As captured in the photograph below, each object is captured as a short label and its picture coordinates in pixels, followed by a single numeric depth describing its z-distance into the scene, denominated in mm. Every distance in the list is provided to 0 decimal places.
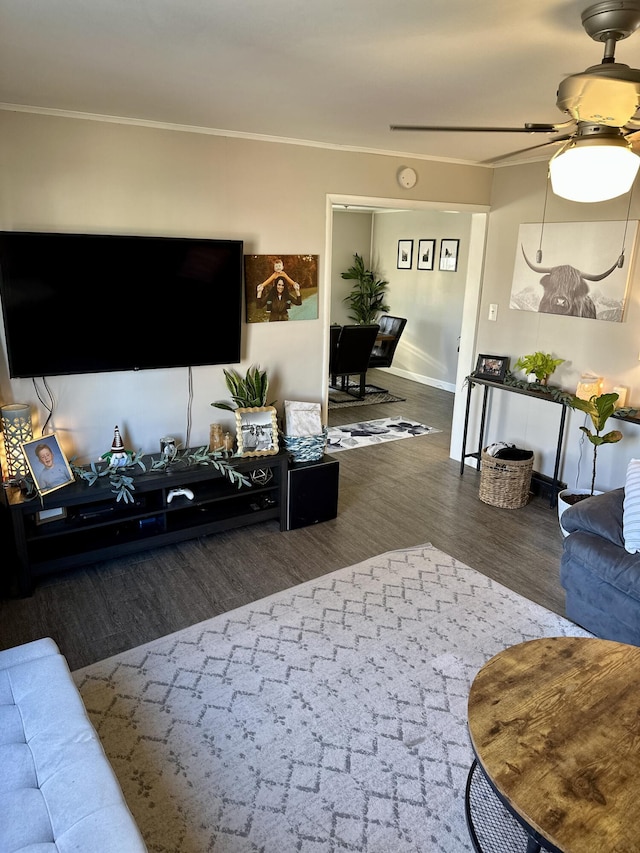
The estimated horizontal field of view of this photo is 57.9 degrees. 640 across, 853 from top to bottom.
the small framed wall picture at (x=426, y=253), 7876
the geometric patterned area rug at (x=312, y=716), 1851
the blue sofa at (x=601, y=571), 2506
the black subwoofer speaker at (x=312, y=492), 3764
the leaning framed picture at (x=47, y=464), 3027
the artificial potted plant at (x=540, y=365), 4211
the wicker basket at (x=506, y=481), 4176
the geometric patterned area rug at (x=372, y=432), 5607
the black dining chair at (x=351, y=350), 6605
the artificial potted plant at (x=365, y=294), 8758
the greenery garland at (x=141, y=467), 3188
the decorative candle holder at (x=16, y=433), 3043
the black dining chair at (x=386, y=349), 7559
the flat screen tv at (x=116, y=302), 2979
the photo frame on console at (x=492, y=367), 4621
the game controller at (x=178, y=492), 3484
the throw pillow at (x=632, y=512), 2585
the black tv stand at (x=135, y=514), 3015
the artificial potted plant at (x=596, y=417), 3527
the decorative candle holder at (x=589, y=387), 3887
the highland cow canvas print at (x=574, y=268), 3779
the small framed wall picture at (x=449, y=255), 7531
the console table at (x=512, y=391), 4113
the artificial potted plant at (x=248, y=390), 3729
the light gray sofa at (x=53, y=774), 1396
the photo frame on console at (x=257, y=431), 3633
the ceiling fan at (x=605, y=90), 1537
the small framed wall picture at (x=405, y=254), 8258
